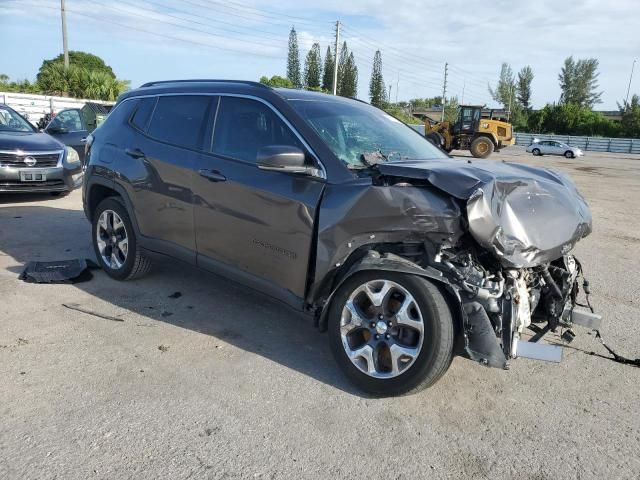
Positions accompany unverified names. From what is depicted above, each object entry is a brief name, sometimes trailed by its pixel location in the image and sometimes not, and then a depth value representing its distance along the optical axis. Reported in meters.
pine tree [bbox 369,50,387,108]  77.88
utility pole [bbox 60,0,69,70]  40.50
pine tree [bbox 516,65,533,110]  101.56
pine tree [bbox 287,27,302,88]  72.88
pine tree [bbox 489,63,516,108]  100.04
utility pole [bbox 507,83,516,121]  95.46
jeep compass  3.02
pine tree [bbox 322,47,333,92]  73.00
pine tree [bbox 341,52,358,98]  74.56
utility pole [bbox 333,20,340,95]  45.84
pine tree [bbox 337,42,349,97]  74.06
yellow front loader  29.77
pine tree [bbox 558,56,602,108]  96.19
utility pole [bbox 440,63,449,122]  83.34
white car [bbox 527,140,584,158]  42.31
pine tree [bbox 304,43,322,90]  72.56
